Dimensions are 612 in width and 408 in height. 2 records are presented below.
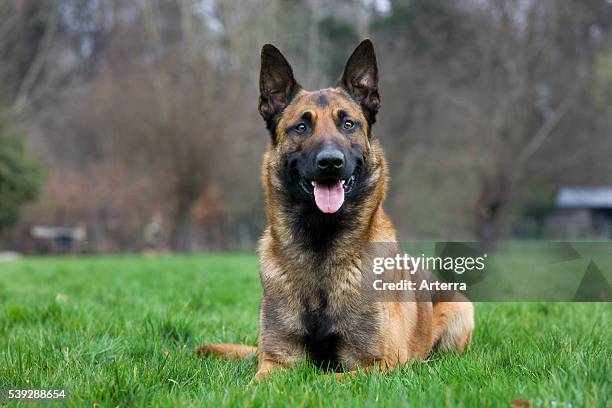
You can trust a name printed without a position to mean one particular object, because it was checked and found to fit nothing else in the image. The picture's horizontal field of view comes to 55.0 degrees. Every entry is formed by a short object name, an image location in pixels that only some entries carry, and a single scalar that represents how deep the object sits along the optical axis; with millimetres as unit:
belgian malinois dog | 3469
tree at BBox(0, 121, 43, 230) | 21094
